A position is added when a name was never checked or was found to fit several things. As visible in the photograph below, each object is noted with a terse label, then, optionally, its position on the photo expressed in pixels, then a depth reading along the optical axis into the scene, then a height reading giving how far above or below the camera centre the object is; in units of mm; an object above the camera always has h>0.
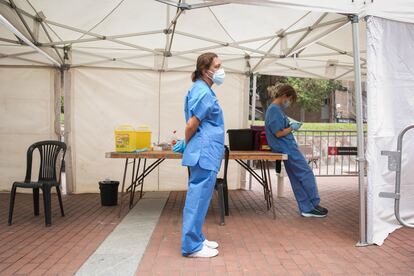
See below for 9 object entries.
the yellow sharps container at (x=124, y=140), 4926 -68
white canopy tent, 5578 +1224
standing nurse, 3283 -125
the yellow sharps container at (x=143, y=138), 5168 -45
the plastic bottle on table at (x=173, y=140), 5559 -75
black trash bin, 5902 -844
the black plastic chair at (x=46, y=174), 4543 -493
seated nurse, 5160 -251
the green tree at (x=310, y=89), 19656 +2286
